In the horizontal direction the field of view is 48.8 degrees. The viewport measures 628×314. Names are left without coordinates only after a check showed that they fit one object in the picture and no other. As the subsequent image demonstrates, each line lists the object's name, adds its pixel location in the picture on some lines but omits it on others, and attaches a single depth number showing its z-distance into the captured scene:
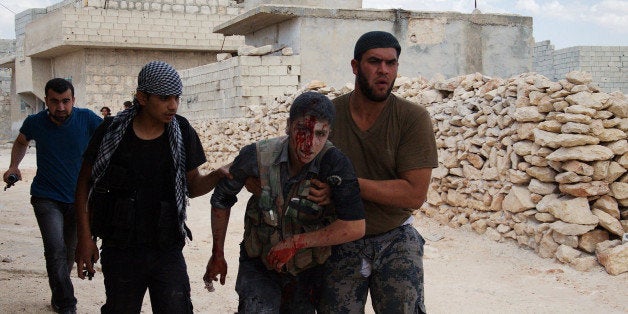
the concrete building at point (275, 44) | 15.23
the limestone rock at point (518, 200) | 7.14
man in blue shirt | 4.54
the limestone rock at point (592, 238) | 6.50
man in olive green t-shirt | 3.05
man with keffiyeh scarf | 3.13
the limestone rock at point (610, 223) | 6.39
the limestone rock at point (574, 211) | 6.46
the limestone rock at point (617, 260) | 6.10
